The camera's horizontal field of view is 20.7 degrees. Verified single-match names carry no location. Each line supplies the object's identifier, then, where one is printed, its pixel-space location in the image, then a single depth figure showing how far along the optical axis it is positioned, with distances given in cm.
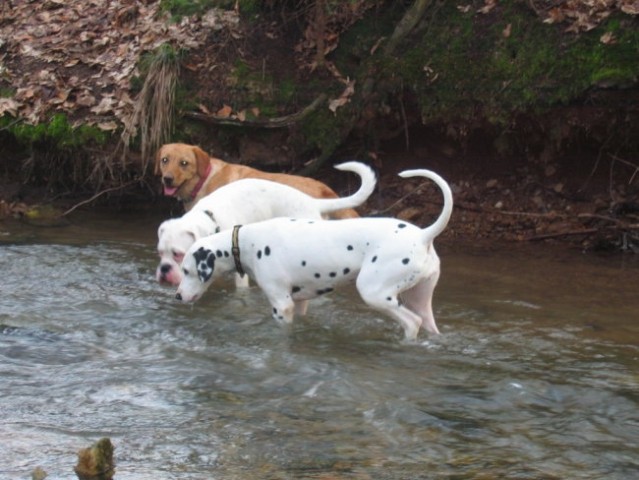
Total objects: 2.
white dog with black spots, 1204
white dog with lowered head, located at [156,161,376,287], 1395
